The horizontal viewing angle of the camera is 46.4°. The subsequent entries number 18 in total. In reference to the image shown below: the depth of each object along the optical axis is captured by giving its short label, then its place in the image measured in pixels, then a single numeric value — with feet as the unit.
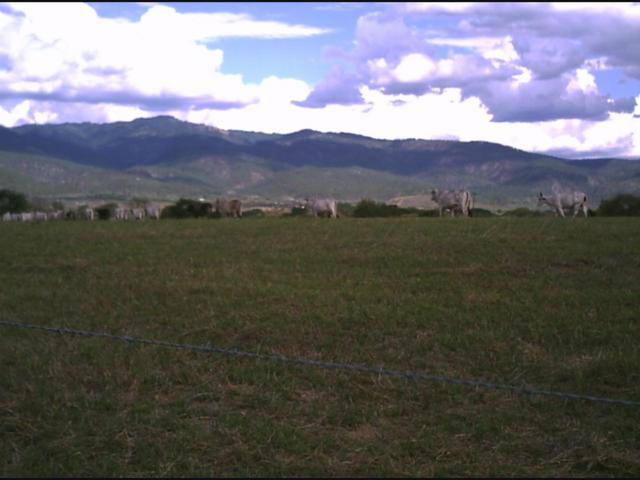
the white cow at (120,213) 159.33
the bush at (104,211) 162.26
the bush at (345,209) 132.54
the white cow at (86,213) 158.03
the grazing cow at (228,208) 140.26
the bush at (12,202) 212.02
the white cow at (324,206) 120.57
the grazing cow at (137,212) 157.52
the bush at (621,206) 109.25
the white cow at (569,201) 104.42
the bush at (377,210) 124.26
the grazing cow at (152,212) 159.20
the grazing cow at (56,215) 166.31
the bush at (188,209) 146.92
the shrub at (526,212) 110.93
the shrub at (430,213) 114.47
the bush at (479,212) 120.65
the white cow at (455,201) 111.14
